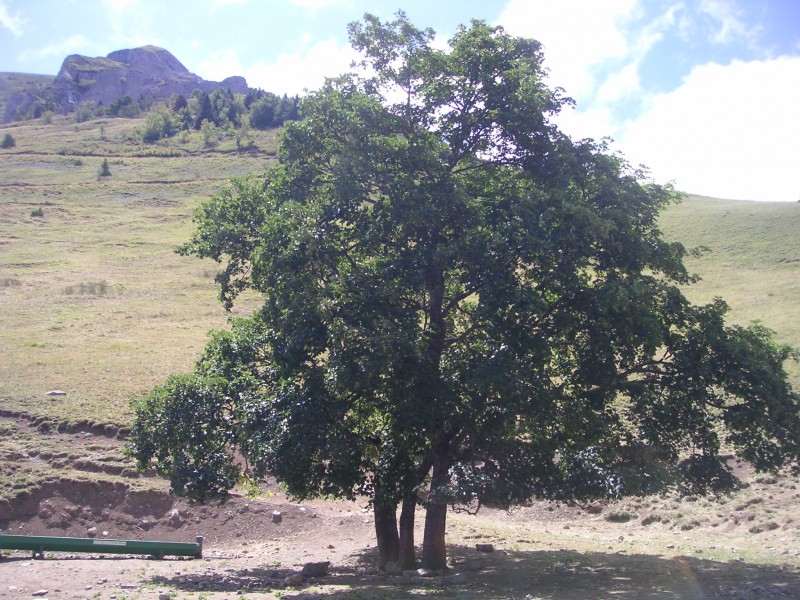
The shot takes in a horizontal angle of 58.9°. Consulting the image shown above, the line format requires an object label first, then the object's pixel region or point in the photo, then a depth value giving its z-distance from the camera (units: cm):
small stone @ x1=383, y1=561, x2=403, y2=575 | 1323
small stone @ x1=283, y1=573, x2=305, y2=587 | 1198
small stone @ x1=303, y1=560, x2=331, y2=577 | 1268
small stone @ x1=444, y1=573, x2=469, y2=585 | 1171
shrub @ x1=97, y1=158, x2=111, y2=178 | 8981
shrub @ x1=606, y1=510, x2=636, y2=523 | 2024
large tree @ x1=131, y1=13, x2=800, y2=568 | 1085
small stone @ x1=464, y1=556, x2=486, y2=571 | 1321
